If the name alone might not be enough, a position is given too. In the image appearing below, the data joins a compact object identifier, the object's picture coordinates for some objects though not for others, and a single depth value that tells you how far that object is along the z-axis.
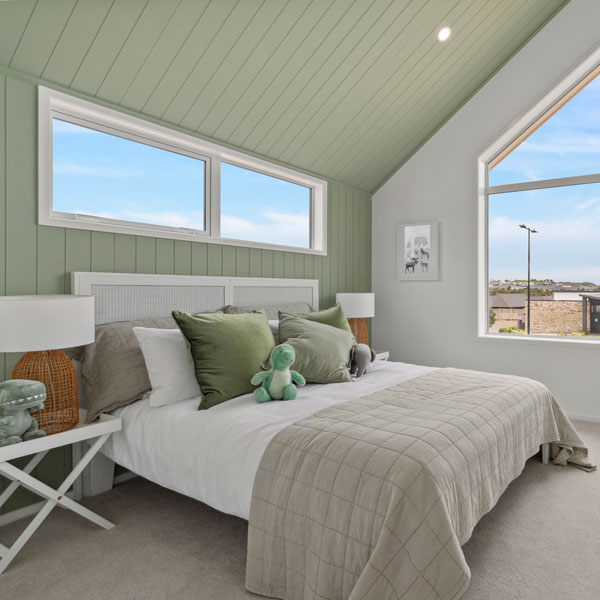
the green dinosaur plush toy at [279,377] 2.29
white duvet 1.79
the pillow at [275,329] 2.95
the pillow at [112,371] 2.24
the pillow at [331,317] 3.20
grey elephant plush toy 2.95
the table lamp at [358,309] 4.07
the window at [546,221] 3.97
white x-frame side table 1.78
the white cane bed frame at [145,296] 2.46
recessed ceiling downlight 3.37
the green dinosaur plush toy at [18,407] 1.77
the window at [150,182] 2.49
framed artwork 4.52
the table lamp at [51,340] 1.76
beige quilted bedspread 1.40
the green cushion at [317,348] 2.66
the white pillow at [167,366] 2.25
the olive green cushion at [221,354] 2.25
